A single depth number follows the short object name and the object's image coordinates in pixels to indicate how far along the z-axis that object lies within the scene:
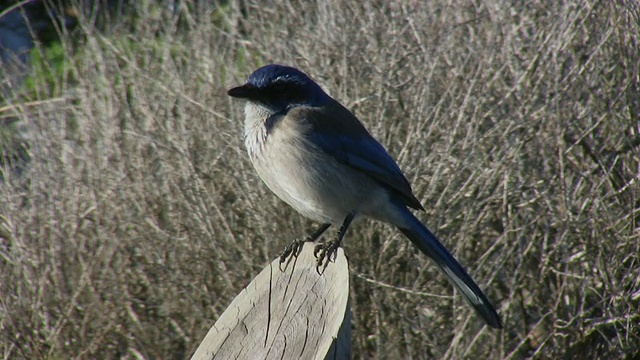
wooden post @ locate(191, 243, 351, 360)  4.45
